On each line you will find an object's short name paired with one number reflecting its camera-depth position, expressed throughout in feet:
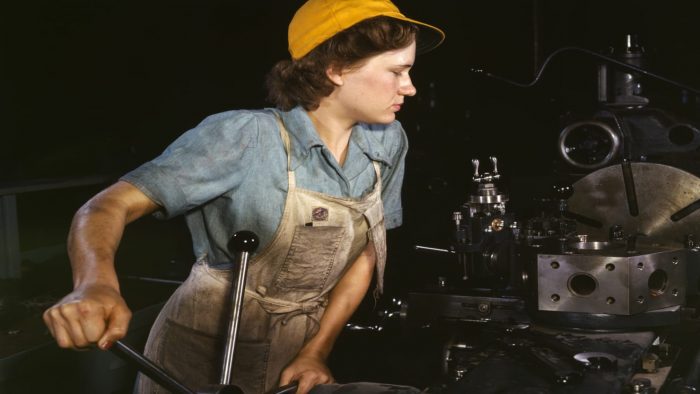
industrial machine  9.75
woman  10.27
